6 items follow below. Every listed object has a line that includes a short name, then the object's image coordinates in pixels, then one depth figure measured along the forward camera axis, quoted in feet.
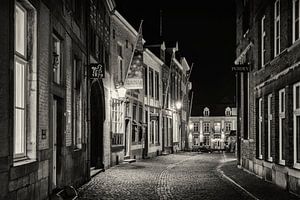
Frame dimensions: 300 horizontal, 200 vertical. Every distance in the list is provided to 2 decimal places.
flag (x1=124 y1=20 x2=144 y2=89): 75.82
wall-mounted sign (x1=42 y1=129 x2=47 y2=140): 32.49
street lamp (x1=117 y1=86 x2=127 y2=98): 77.46
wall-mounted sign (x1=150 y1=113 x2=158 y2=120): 112.57
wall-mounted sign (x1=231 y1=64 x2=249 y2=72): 67.10
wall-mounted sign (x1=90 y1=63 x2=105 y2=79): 53.88
